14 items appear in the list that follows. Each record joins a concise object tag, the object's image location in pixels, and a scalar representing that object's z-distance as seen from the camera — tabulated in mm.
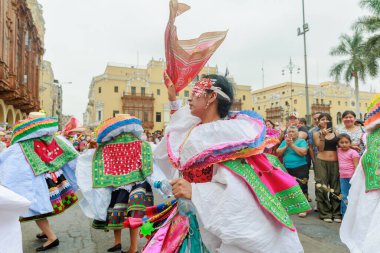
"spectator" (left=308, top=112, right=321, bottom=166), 7219
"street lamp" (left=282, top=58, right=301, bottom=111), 30873
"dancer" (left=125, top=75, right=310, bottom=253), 1911
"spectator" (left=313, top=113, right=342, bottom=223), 6066
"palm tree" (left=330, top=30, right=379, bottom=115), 29547
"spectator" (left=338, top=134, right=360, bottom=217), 5703
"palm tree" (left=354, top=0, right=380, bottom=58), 23234
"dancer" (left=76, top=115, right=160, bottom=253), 4062
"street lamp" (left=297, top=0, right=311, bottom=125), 19625
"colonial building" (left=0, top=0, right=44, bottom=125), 19383
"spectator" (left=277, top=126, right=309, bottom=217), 6709
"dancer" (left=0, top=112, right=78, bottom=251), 4359
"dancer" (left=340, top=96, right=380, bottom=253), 2979
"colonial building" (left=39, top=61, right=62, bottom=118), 54531
